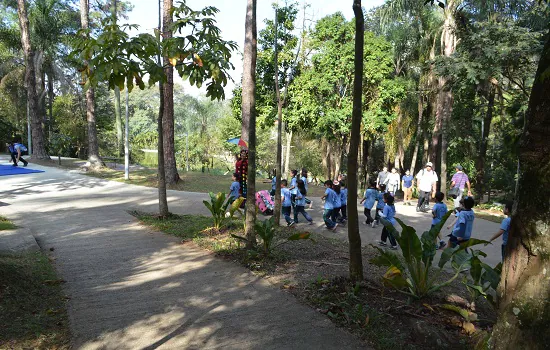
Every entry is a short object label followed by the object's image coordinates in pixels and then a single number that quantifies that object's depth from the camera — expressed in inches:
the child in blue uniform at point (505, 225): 236.7
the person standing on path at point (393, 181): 540.1
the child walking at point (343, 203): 397.4
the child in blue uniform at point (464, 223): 263.9
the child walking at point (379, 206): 381.1
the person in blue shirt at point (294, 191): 387.2
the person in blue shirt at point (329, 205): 360.8
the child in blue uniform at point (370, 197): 393.8
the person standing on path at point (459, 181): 460.8
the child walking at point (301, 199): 383.6
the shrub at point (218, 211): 324.2
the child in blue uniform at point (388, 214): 316.8
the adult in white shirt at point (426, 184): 489.1
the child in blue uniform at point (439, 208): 295.9
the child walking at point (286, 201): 386.9
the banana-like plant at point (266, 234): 244.4
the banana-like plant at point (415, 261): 172.7
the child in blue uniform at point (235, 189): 378.9
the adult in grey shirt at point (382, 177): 564.7
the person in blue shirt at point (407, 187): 555.5
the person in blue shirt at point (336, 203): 376.8
